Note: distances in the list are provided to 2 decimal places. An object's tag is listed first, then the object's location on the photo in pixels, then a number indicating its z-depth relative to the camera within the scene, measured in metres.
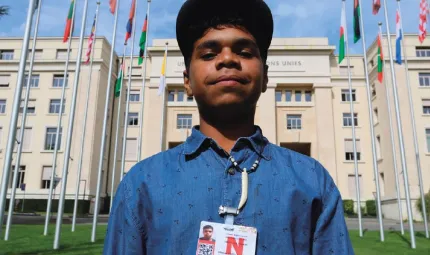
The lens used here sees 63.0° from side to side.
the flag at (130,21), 13.88
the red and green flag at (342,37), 13.44
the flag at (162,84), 17.50
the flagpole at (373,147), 11.92
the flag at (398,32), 12.74
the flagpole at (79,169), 13.71
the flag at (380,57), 13.65
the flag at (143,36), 15.01
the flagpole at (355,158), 13.43
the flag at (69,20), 12.54
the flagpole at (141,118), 15.26
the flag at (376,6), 11.82
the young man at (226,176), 1.18
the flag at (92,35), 14.42
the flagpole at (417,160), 14.19
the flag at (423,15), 12.35
